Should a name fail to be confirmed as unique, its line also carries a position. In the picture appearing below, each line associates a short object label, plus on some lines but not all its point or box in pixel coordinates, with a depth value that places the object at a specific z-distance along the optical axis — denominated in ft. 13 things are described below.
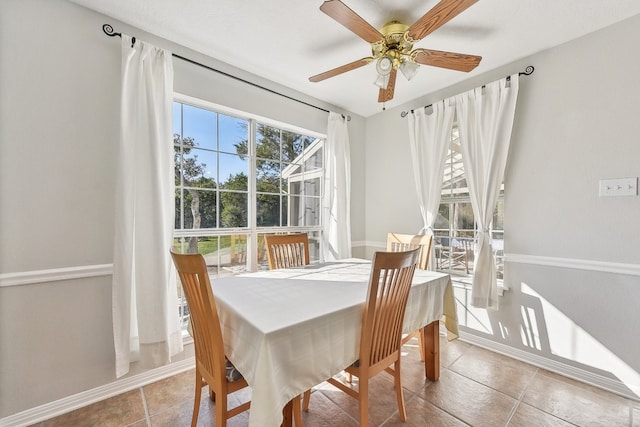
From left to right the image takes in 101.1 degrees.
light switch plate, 5.85
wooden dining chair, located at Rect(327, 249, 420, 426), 4.14
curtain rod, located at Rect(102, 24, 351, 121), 5.86
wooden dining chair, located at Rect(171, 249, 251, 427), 3.71
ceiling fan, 4.48
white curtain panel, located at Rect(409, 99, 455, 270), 8.91
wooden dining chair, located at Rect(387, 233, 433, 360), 7.71
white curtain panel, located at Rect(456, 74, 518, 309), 7.50
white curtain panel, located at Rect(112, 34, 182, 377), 5.73
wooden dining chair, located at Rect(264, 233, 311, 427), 7.57
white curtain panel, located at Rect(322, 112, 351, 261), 10.32
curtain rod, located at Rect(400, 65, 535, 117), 7.28
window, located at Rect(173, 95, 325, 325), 7.33
